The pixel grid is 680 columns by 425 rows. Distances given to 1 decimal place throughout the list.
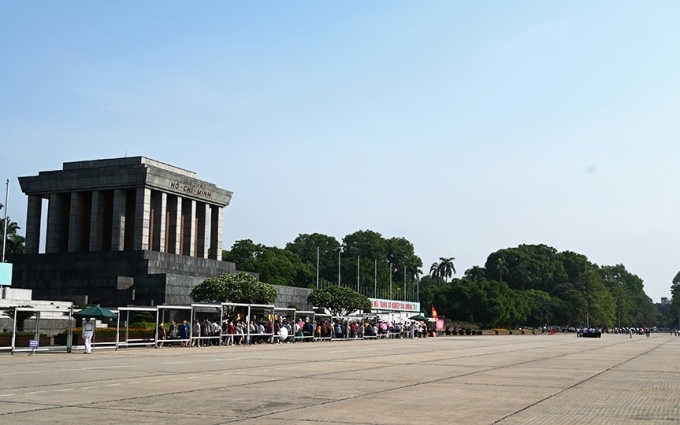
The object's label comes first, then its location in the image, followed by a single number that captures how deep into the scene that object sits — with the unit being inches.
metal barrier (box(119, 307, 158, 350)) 1522.1
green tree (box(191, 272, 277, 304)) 2541.8
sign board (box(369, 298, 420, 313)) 4515.3
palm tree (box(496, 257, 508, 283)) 7849.4
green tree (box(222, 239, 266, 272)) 5713.6
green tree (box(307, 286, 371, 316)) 3309.5
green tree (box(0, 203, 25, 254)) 3924.7
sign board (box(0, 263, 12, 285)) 2423.7
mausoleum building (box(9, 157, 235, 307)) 2967.5
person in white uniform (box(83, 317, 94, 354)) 1342.3
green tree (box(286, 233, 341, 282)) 6761.8
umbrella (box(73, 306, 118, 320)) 1427.0
